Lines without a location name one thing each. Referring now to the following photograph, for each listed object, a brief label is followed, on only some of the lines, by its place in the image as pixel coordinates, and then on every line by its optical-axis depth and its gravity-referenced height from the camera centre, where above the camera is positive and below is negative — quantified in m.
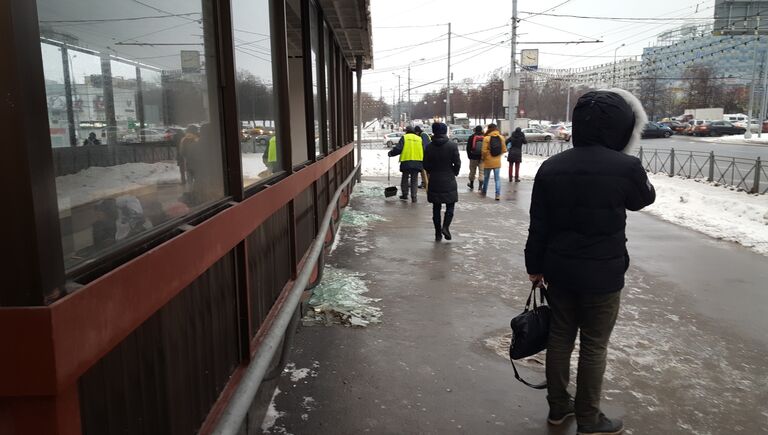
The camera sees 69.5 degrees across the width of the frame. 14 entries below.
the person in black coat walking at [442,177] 8.29 -0.76
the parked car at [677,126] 50.78 -0.38
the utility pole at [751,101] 38.16 +1.32
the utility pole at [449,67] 40.93 +4.40
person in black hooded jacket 3.03 -0.61
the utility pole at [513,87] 21.86 +1.46
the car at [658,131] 45.59 -0.72
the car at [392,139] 34.88 -0.86
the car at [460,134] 43.25 -0.67
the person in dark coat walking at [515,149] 15.58 -0.71
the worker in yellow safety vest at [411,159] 12.45 -0.73
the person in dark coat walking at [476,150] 14.42 -0.64
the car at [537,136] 46.75 -0.99
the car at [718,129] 48.25 -0.65
